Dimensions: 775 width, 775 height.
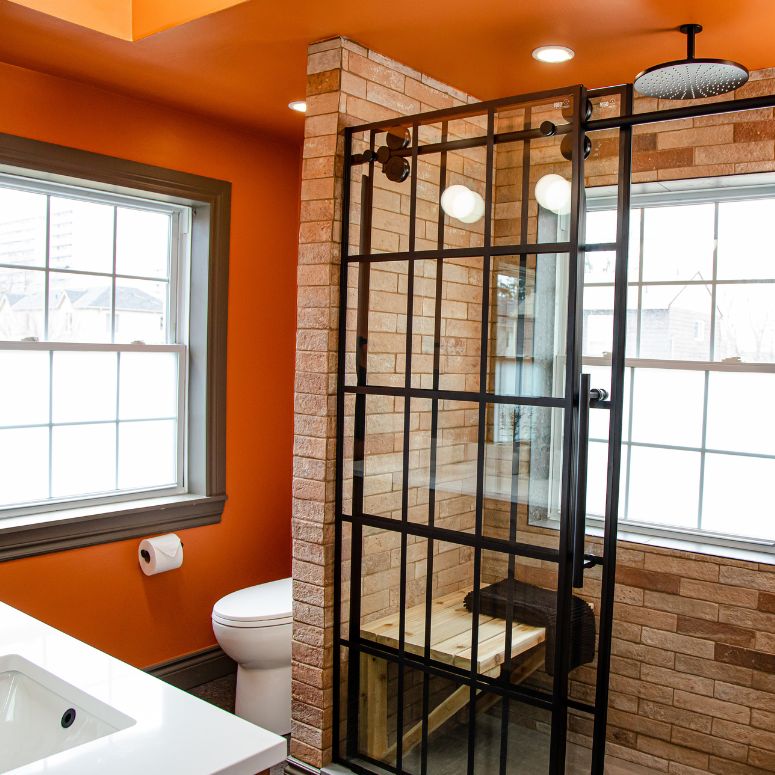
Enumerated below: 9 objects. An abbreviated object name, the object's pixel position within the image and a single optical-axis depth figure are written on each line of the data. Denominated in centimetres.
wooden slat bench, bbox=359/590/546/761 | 225
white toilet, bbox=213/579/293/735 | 304
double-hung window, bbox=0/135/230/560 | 305
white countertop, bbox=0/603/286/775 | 128
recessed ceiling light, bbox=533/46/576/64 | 253
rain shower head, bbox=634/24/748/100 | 202
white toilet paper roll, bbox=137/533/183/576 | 329
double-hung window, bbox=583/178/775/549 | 278
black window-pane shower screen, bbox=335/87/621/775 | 217
